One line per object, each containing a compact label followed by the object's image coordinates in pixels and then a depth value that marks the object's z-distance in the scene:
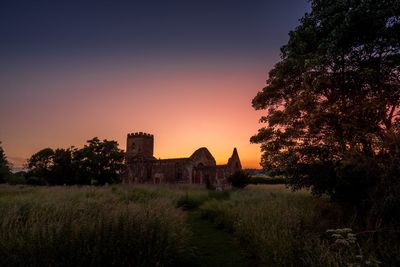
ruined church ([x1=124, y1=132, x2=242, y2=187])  46.50
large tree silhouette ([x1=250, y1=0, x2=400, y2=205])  10.67
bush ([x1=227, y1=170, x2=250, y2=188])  38.62
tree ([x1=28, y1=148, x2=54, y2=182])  52.63
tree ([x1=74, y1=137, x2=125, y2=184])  46.88
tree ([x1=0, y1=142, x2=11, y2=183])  52.75
